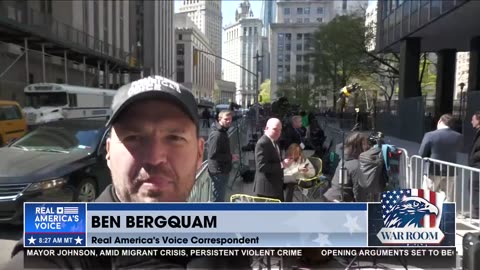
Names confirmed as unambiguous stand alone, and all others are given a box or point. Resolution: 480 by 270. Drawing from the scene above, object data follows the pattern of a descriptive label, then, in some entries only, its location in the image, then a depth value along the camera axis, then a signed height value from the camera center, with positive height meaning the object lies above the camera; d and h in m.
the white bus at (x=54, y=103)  23.25 -0.13
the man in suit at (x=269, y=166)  5.32 -0.74
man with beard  1.94 -0.18
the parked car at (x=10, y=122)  15.13 -0.74
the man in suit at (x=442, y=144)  6.95 -0.60
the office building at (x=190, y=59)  78.57 +9.59
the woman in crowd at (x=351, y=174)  5.05 -0.81
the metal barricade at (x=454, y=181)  5.86 -1.06
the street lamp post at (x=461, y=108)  20.44 -0.14
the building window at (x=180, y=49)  105.03 +12.49
